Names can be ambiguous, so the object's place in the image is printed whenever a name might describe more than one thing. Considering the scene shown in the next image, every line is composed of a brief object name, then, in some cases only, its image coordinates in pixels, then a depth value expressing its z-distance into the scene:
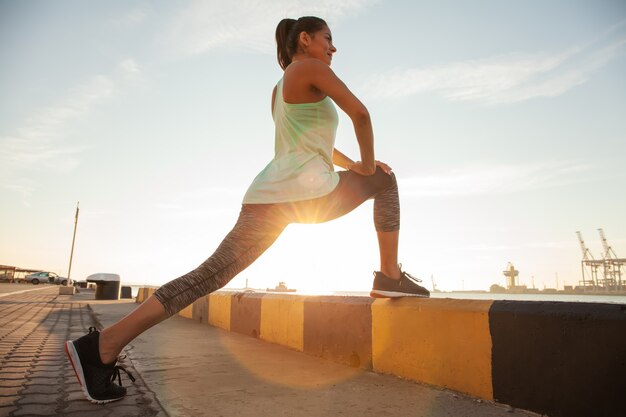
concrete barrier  1.40
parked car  42.57
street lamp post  27.73
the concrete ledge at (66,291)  17.33
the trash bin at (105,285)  13.96
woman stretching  1.71
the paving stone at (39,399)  1.84
